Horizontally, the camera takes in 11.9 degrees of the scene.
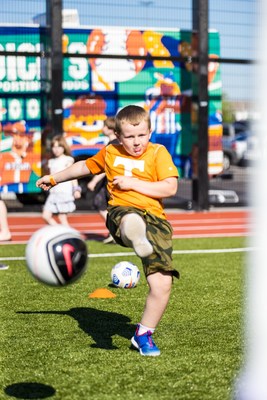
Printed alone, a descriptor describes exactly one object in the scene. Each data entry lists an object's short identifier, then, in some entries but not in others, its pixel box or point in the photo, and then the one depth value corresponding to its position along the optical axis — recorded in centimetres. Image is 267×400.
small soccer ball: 1251
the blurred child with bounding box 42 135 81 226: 1928
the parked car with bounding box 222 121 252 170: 4402
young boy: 832
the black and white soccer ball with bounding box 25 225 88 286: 744
